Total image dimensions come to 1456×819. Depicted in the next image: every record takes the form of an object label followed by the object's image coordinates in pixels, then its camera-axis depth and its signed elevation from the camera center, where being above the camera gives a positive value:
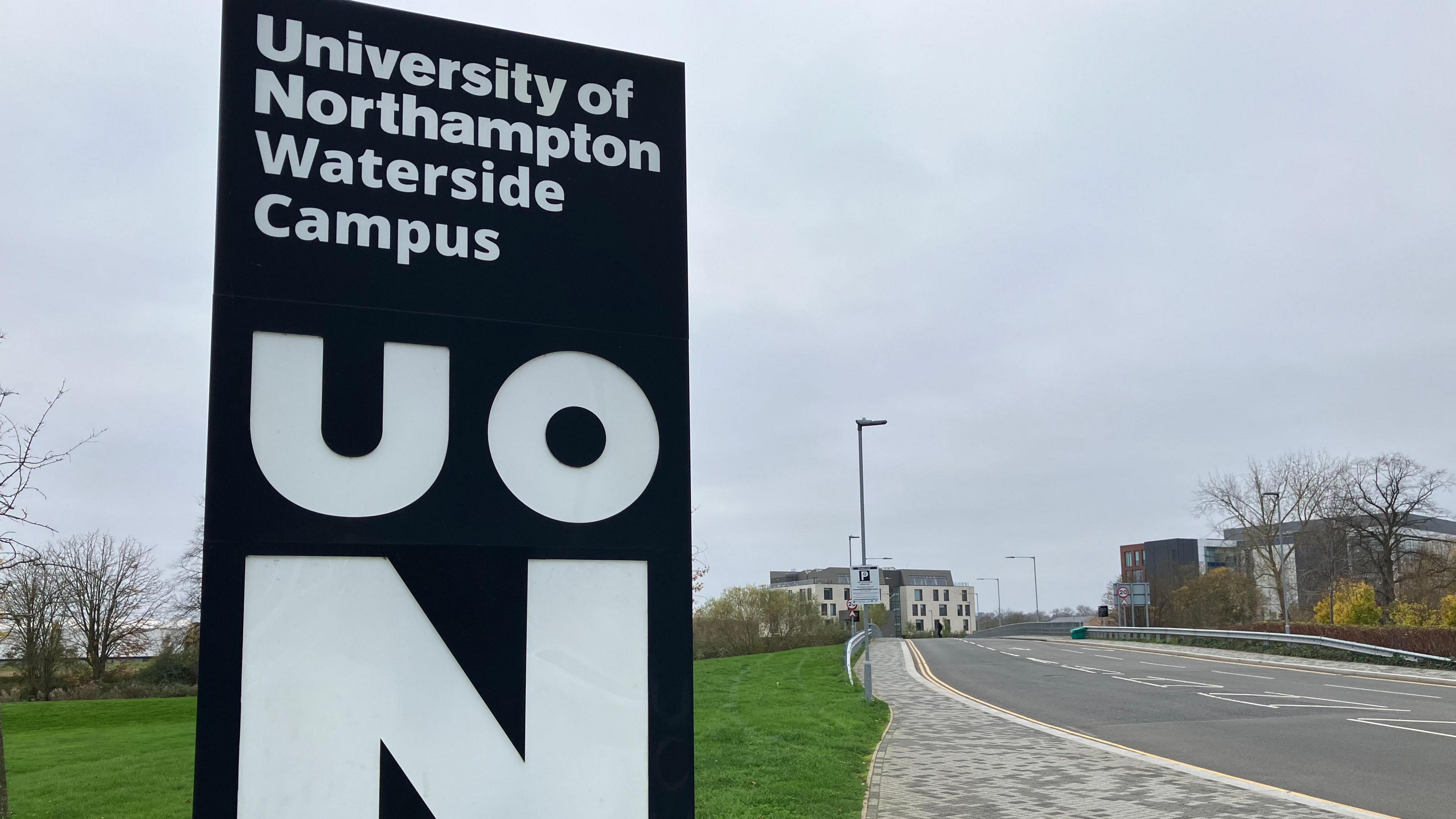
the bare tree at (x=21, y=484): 11.12 +0.79
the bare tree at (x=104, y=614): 37.19 -2.31
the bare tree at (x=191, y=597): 36.91 -1.65
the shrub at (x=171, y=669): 34.22 -3.88
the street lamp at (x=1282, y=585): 41.44 -2.02
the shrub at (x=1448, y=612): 36.31 -2.69
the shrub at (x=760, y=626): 48.12 -4.30
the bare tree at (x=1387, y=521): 52.41 +0.85
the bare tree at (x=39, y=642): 31.41 -2.76
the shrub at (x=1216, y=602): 59.78 -3.69
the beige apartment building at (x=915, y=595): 149.62 -7.64
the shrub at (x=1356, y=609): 42.12 -2.99
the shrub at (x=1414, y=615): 39.31 -3.03
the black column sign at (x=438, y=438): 3.67 +0.44
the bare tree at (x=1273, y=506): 51.59 +1.74
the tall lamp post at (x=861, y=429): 29.36 +3.44
